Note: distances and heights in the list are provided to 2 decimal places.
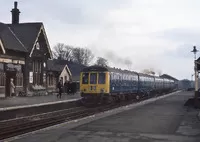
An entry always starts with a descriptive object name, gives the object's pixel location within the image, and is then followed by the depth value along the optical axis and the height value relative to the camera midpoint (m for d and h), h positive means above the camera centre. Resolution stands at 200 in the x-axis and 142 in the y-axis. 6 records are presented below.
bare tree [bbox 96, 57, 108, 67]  108.38 +9.11
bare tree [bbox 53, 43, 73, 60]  100.25 +10.91
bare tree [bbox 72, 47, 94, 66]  104.56 +10.24
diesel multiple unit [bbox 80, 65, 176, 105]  25.83 +0.44
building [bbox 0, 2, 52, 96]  29.50 +3.25
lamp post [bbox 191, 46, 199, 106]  25.58 +1.07
